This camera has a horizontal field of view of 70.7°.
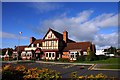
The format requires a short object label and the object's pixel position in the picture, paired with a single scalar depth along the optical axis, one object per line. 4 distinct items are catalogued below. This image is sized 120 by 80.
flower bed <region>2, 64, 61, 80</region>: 4.50
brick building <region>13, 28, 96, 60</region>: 22.73
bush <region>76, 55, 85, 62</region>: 20.43
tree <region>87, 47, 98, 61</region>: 19.86
